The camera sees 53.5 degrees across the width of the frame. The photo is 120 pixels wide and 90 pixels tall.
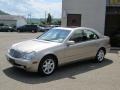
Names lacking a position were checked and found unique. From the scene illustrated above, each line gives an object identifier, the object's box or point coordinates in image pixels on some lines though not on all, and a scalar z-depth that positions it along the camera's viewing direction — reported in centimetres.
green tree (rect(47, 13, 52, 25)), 4155
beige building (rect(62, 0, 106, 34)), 795
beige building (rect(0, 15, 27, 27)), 3392
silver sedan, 364
